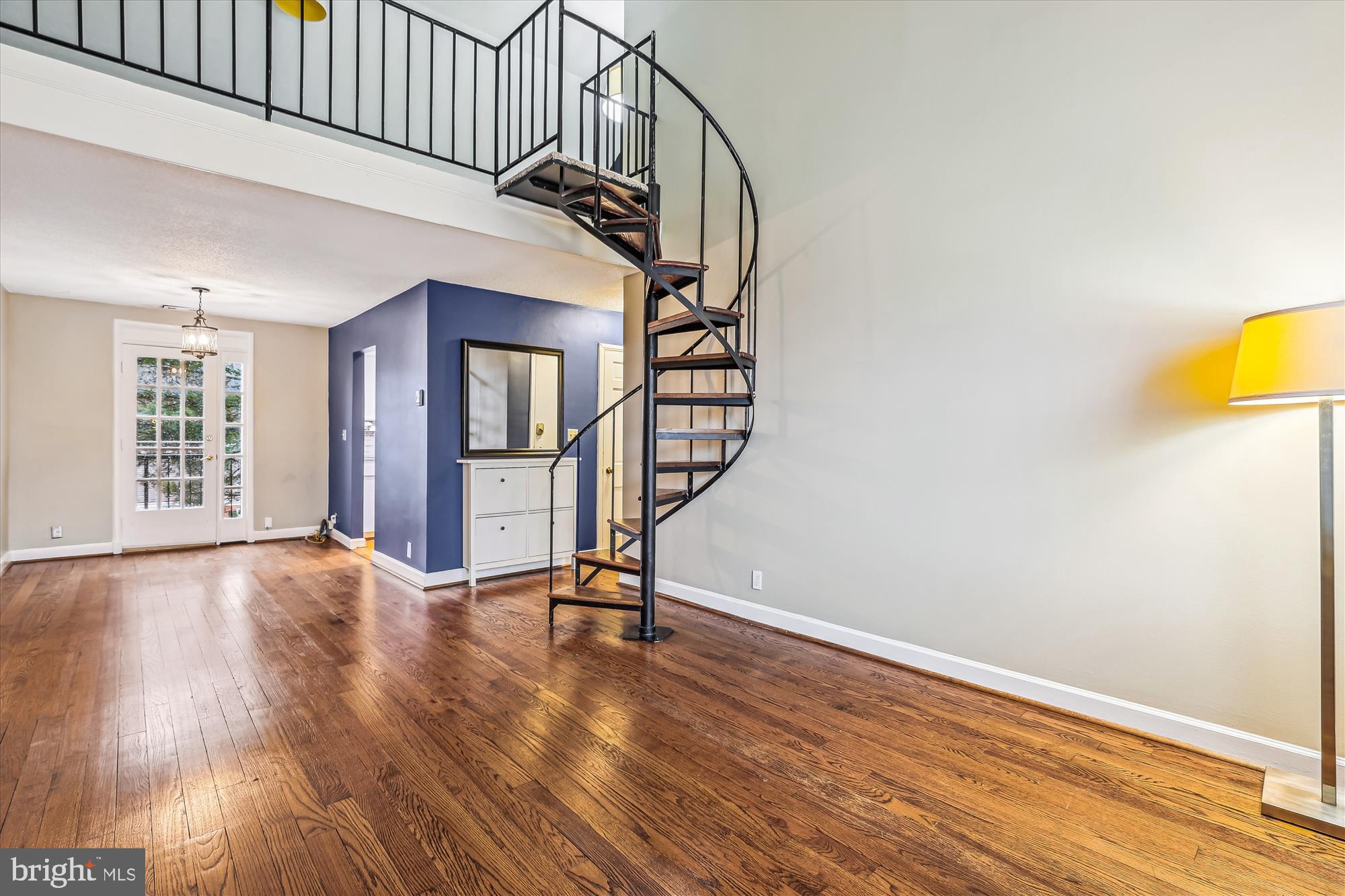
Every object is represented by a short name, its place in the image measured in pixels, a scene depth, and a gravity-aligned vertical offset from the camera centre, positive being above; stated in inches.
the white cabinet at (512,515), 189.6 -23.9
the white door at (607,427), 228.4 +7.0
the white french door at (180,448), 229.9 -0.6
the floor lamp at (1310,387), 69.1 +7.0
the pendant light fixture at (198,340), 211.6 +39.2
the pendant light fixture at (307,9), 135.8 +106.0
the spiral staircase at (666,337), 130.8 +28.5
